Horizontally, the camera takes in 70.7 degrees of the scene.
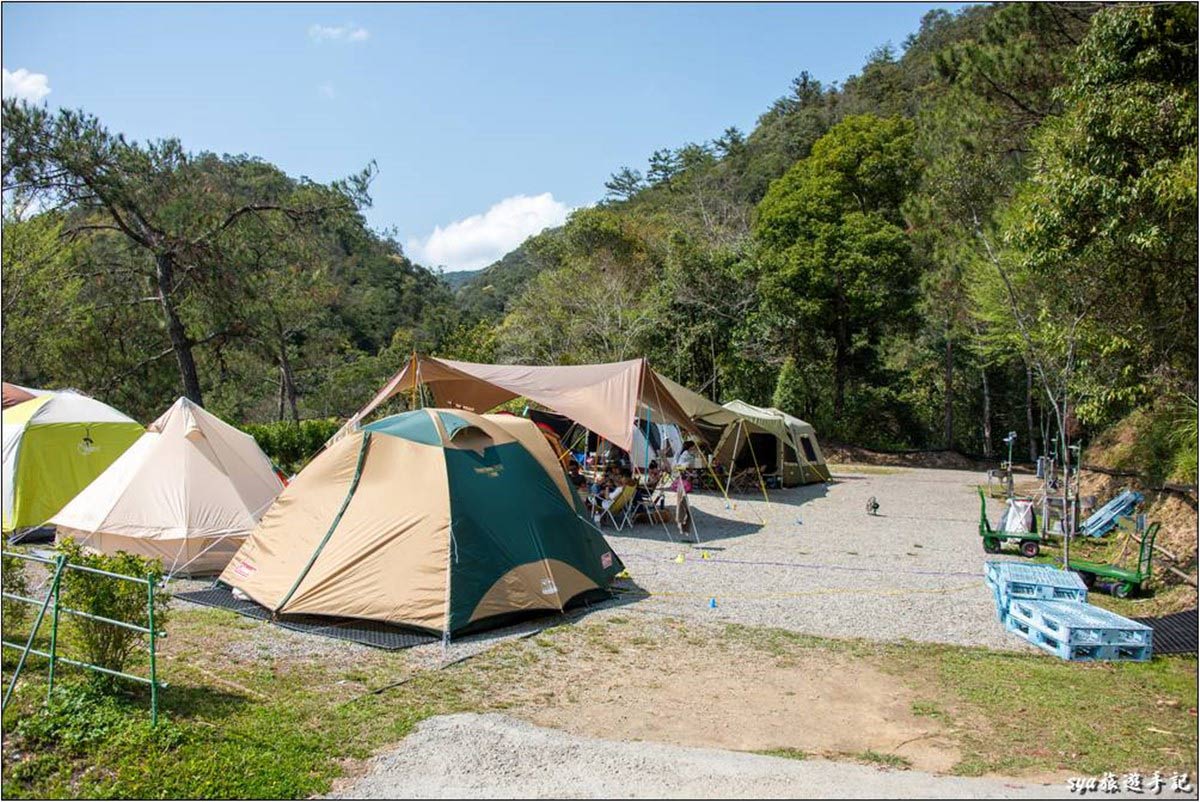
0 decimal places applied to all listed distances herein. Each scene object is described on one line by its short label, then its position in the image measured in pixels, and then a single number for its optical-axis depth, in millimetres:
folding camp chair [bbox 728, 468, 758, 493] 17906
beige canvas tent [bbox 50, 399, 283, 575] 8602
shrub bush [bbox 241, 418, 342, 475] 19297
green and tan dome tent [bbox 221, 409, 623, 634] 7012
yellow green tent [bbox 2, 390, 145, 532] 10438
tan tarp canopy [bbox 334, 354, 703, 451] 11523
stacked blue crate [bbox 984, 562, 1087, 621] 7738
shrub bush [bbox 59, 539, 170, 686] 4719
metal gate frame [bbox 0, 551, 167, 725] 4406
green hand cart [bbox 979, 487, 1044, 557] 10977
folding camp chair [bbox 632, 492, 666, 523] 12945
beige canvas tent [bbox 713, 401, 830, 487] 18094
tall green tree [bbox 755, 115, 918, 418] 25578
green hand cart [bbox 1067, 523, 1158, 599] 8711
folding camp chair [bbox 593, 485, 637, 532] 12656
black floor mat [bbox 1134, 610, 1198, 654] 6660
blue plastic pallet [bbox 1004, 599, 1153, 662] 6539
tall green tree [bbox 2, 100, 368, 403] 16031
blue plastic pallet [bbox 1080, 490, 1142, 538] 12070
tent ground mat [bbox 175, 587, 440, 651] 6641
